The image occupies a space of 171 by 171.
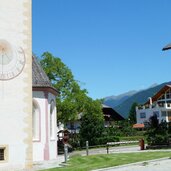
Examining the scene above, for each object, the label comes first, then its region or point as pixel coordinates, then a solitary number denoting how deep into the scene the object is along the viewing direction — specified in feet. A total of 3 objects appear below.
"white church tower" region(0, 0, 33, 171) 69.51
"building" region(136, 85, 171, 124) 362.53
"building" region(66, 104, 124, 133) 279.61
